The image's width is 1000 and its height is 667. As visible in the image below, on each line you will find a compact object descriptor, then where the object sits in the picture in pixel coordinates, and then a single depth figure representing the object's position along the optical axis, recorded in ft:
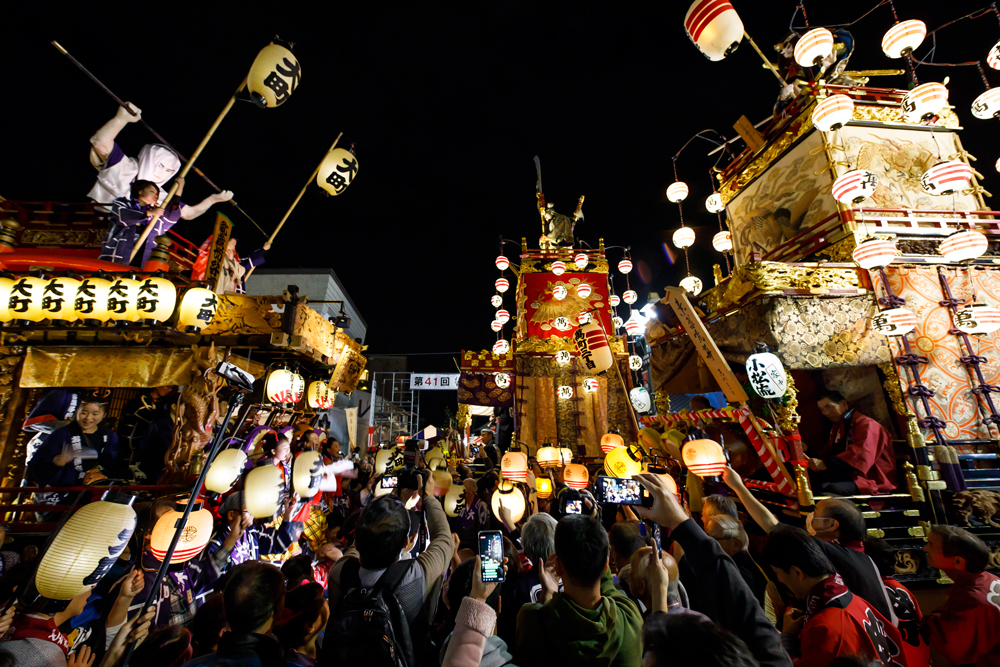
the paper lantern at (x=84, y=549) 7.80
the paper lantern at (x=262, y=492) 13.43
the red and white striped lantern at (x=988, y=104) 20.57
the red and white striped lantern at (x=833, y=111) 21.49
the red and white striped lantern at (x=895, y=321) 20.21
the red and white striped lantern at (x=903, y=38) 19.75
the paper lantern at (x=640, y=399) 41.37
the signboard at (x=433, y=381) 78.02
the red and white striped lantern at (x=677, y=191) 32.68
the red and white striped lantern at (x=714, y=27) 14.92
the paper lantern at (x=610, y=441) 28.58
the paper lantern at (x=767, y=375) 19.27
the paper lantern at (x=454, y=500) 16.53
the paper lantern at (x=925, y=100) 20.57
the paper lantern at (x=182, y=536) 10.34
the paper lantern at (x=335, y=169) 24.36
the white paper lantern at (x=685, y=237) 34.88
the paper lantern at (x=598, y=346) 33.42
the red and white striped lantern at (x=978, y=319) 20.74
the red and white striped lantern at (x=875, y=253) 20.80
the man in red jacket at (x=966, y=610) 7.58
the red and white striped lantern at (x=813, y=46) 20.72
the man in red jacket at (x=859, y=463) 19.53
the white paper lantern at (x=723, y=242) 35.81
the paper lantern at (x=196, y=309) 20.02
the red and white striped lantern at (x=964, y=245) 19.88
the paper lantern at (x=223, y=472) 14.83
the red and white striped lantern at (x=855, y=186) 20.89
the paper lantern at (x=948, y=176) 19.52
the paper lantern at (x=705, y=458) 15.69
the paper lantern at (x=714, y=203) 34.94
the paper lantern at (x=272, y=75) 18.47
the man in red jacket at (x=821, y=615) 6.04
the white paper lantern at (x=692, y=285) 35.47
